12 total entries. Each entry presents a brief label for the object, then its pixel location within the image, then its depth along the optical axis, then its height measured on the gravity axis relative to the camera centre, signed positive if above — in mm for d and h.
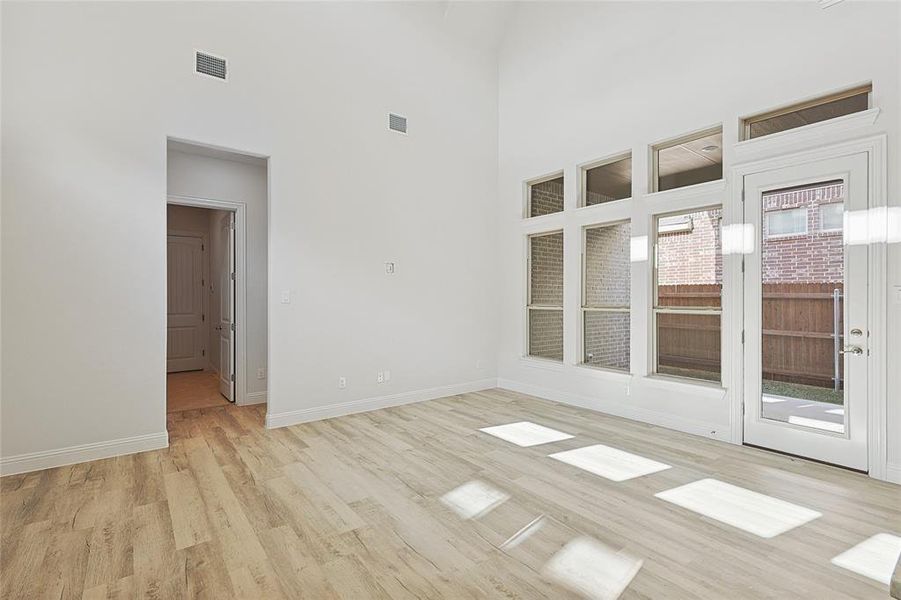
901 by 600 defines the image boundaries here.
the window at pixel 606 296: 4941 +18
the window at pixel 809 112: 3414 +1486
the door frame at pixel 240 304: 5473 -69
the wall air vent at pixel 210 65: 4145 +2166
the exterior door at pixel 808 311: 3340 -112
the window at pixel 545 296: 5734 +21
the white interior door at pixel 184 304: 7723 -95
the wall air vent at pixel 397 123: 5396 +2105
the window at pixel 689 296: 4211 +12
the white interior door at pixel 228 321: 5652 -297
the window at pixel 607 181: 4987 +1335
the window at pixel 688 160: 4242 +1353
